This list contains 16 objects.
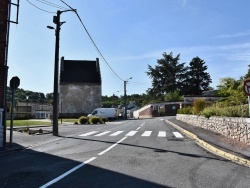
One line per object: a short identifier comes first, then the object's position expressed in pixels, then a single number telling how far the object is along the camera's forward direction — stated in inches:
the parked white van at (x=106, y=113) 1314.8
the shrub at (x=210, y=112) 472.2
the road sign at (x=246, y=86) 288.2
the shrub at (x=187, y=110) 762.7
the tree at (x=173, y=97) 1824.1
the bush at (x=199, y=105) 647.8
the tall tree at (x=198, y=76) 2249.7
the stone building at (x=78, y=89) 1625.0
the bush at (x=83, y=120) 990.0
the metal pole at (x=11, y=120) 337.7
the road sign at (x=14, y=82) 346.8
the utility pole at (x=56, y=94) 502.5
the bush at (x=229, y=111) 352.2
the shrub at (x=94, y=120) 990.7
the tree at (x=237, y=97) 483.5
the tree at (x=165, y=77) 2240.7
